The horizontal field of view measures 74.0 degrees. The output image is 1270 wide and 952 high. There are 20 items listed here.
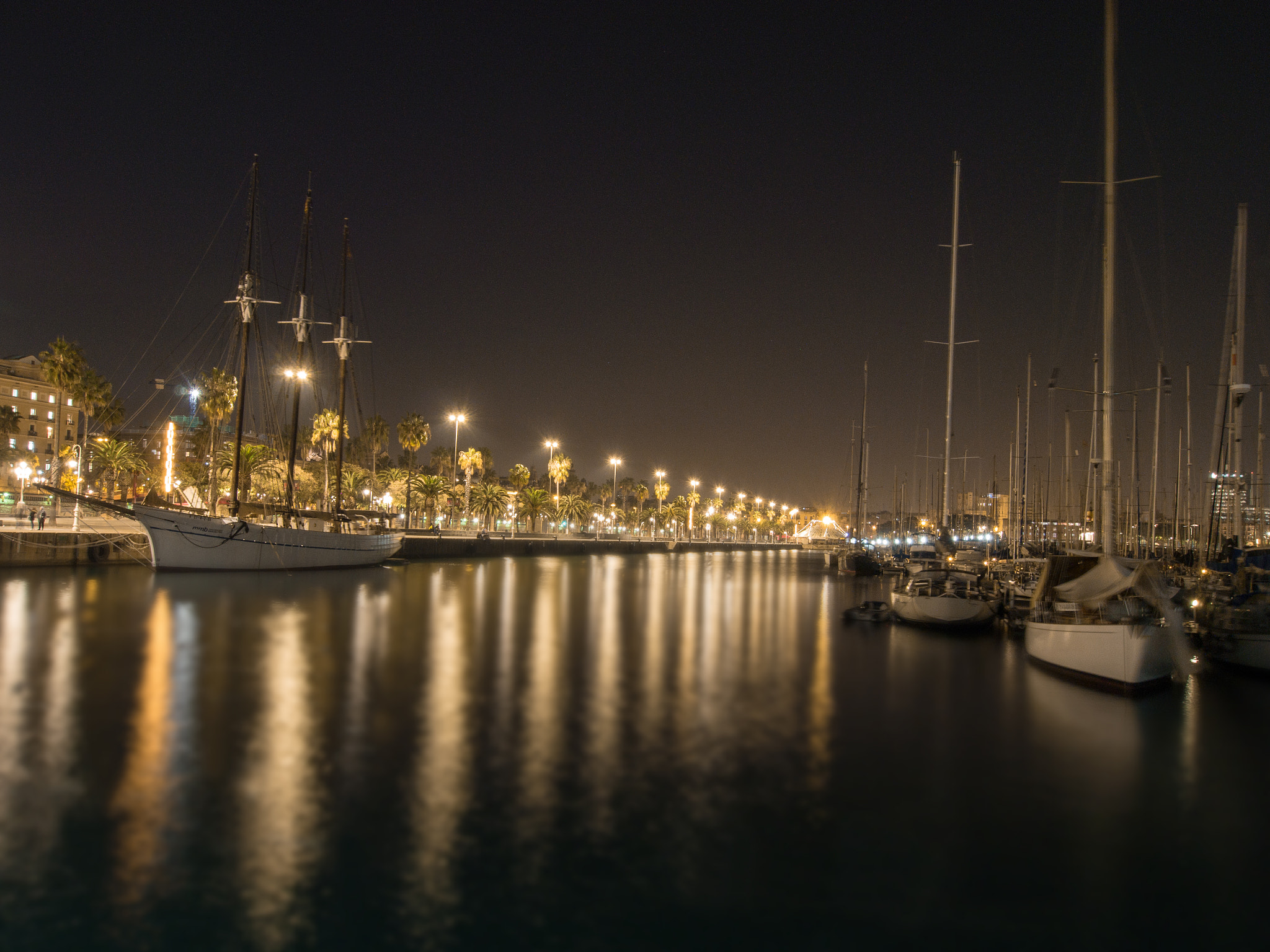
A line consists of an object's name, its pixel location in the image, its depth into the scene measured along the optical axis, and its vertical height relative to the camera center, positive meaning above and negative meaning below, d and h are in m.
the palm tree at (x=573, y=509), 126.25 -0.76
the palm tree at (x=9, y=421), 99.75 +7.06
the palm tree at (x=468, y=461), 89.34 +4.93
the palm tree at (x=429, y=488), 94.50 +1.08
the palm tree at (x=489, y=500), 98.88 -0.03
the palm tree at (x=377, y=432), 111.00 +8.60
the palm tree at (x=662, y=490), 144.00 +3.09
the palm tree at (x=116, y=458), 71.38 +2.40
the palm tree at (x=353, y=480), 86.62 +1.53
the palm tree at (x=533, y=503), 107.38 -0.12
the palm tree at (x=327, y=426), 93.62 +7.57
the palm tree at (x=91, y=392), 70.25 +7.80
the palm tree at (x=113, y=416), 81.12 +6.76
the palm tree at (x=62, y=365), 68.38 +9.60
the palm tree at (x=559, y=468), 117.38 +5.06
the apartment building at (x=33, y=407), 132.75 +12.17
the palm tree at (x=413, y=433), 97.94 +7.48
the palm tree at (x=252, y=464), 66.69 +2.22
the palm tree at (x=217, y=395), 71.88 +8.12
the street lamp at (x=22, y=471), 63.31 +0.73
